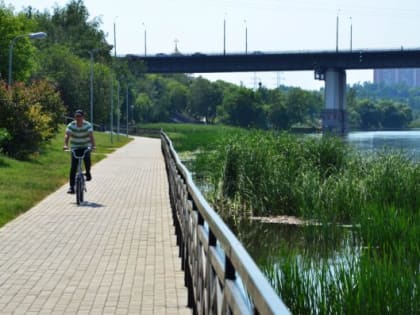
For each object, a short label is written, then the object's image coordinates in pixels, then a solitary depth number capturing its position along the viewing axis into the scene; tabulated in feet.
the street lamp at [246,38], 401.60
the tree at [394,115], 557.33
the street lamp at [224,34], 382.81
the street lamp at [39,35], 113.62
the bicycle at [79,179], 53.49
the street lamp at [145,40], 404.36
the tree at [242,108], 458.91
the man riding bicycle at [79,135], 55.31
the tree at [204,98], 519.19
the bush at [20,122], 96.68
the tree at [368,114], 546.67
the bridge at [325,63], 292.40
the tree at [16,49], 209.67
